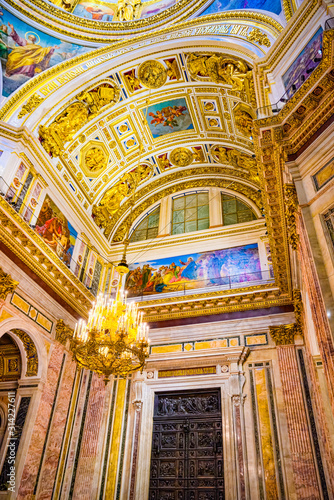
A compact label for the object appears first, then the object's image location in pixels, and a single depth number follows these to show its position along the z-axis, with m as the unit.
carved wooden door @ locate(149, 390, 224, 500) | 7.81
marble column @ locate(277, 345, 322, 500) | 6.79
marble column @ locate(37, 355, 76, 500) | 7.82
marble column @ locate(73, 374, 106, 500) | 8.34
